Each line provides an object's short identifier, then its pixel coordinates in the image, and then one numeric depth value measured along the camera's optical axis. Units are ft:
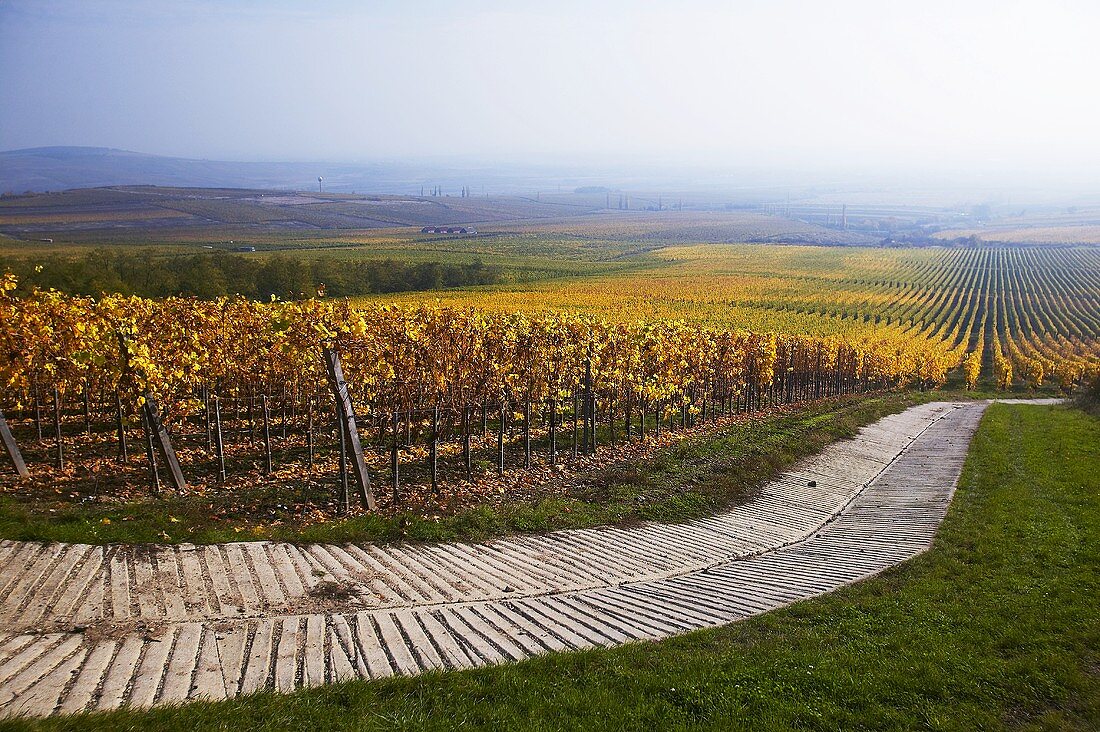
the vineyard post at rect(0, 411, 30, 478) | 52.85
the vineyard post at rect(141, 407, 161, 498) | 52.54
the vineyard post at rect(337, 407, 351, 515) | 52.06
